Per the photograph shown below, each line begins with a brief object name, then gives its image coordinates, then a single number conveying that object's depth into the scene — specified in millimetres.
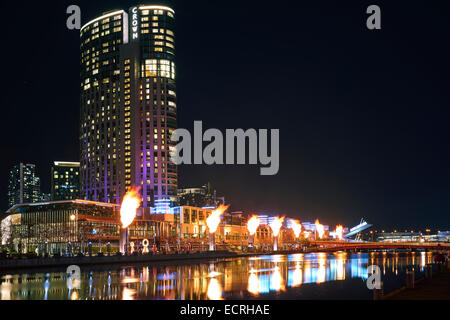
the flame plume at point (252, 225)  184500
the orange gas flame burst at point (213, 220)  146000
